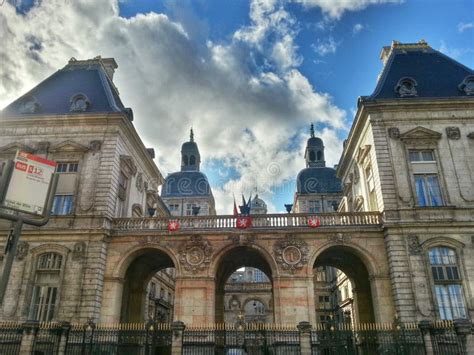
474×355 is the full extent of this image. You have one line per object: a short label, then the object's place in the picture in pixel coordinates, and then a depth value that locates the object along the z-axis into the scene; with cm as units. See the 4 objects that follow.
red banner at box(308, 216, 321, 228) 2188
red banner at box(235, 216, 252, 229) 2216
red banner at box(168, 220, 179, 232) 2231
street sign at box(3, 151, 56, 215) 739
